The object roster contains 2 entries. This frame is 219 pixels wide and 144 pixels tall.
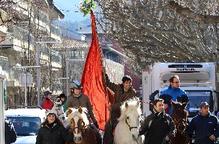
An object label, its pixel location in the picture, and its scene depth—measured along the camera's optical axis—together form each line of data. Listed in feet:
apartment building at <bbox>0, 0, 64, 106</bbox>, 210.77
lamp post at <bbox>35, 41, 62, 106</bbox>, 196.50
